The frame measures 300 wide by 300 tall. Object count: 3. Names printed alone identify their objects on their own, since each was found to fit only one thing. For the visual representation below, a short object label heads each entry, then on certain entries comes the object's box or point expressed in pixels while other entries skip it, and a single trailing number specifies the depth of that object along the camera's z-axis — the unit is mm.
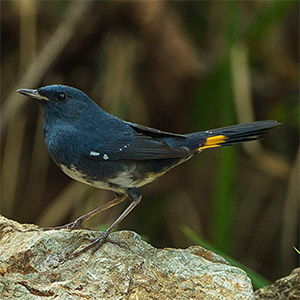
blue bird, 6148
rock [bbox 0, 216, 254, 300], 4879
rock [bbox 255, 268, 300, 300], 5937
